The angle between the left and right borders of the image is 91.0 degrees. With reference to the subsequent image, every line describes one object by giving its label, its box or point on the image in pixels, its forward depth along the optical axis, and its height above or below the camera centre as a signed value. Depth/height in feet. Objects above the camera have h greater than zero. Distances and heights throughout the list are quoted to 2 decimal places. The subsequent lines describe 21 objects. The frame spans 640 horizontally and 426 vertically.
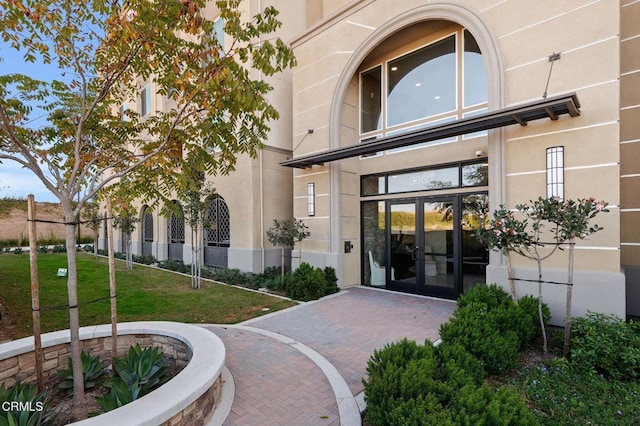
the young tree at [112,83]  11.84 +5.46
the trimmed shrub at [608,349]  13.30 -6.16
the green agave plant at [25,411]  9.04 -5.94
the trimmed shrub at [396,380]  9.63 -5.67
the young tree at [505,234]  17.16 -1.39
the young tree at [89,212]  62.65 +0.25
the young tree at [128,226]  47.41 -1.99
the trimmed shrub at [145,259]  54.44 -8.27
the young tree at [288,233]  33.01 -2.26
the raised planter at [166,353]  8.66 -5.50
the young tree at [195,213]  33.45 -0.06
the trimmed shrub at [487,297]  18.38 -5.32
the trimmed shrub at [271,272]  36.72 -7.33
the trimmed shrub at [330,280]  29.89 -6.71
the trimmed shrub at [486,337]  13.76 -5.85
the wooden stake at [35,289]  11.15 -2.69
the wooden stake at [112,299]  12.91 -3.56
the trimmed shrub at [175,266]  45.50 -7.97
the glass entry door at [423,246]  27.19 -3.25
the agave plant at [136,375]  10.32 -5.93
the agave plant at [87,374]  12.08 -6.29
